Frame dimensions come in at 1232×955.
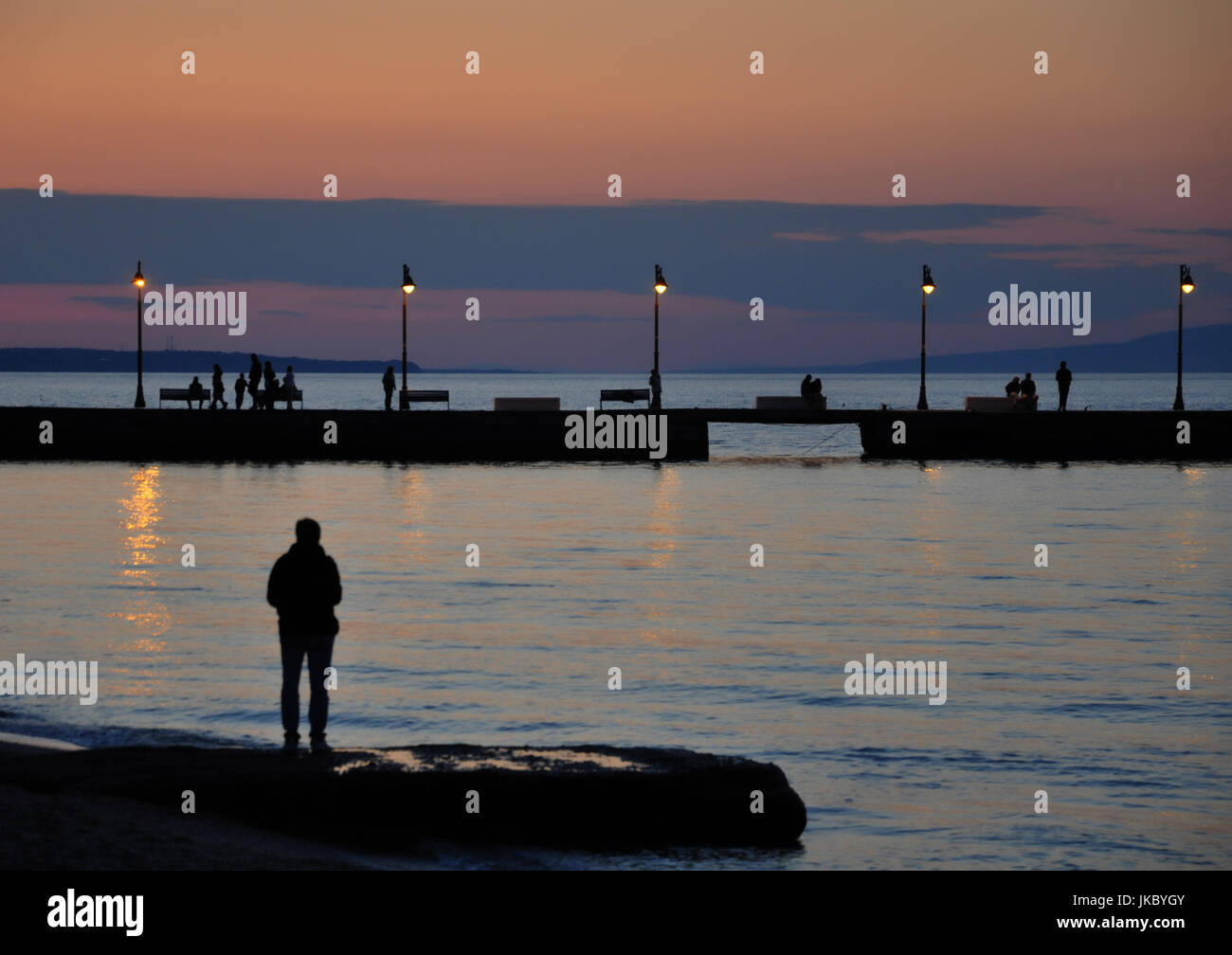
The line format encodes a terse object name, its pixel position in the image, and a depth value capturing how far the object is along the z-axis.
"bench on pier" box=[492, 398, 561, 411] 63.69
